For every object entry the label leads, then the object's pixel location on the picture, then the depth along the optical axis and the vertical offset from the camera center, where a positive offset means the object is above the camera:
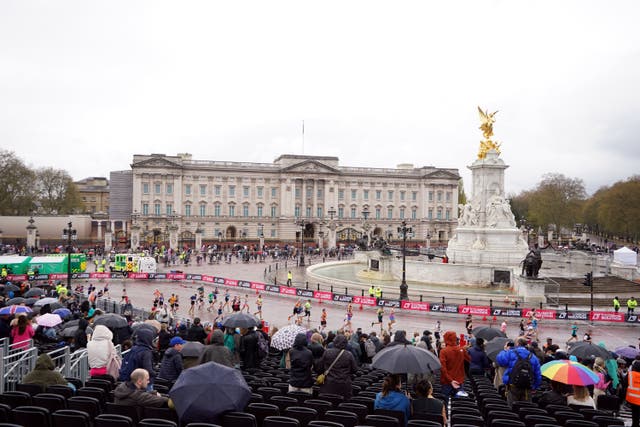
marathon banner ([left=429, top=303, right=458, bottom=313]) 29.00 -4.71
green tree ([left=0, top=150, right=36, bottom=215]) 81.12 +6.57
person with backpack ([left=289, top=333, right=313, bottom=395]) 9.71 -2.72
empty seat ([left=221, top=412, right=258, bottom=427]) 6.28 -2.43
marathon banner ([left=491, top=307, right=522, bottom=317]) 28.02 -4.74
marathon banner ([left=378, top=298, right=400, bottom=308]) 30.55 -4.61
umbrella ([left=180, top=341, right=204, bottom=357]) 10.27 -2.55
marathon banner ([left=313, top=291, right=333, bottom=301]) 33.06 -4.56
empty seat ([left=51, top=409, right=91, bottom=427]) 6.13 -2.38
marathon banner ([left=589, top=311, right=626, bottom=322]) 27.45 -4.87
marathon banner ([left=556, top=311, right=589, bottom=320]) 27.78 -4.87
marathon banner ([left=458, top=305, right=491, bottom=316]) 28.14 -4.65
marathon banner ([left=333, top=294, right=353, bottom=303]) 32.25 -4.64
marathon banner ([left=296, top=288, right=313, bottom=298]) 34.08 -4.56
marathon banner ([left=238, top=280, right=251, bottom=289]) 38.81 -4.52
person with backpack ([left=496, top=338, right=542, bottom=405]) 9.55 -2.85
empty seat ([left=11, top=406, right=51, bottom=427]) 6.13 -2.34
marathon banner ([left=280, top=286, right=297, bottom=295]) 35.30 -4.56
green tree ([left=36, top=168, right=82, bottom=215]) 97.75 +6.71
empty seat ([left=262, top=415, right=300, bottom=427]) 6.05 -2.37
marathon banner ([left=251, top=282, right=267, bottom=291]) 37.19 -4.51
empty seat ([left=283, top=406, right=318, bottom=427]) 6.96 -2.62
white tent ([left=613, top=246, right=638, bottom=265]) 48.34 -2.83
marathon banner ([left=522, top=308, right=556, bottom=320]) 27.85 -4.78
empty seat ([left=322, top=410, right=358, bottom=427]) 6.86 -2.64
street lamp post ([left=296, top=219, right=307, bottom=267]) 56.91 -4.07
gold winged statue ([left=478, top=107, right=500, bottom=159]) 46.47 +8.66
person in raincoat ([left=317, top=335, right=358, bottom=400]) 9.13 -2.71
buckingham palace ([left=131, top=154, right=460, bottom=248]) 88.94 +5.08
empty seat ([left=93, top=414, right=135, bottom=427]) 5.88 -2.31
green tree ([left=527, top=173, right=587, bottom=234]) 105.31 +5.25
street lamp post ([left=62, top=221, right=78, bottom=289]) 32.41 -0.71
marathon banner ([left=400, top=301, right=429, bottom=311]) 29.75 -4.71
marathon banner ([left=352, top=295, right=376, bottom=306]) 31.22 -4.64
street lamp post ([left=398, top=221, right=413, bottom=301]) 32.16 -4.20
